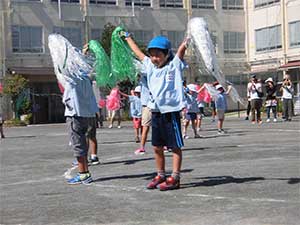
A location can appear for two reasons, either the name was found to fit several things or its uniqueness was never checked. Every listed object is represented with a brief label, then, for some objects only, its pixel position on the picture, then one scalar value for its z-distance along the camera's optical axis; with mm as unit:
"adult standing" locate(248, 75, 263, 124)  26031
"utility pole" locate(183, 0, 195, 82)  53594
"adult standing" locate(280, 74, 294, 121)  27422
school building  45812
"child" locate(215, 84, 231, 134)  19500
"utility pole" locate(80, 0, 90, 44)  48781
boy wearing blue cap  8422
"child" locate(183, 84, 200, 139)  18062
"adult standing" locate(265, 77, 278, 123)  28344
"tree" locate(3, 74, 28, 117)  40562
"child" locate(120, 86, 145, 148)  17297
